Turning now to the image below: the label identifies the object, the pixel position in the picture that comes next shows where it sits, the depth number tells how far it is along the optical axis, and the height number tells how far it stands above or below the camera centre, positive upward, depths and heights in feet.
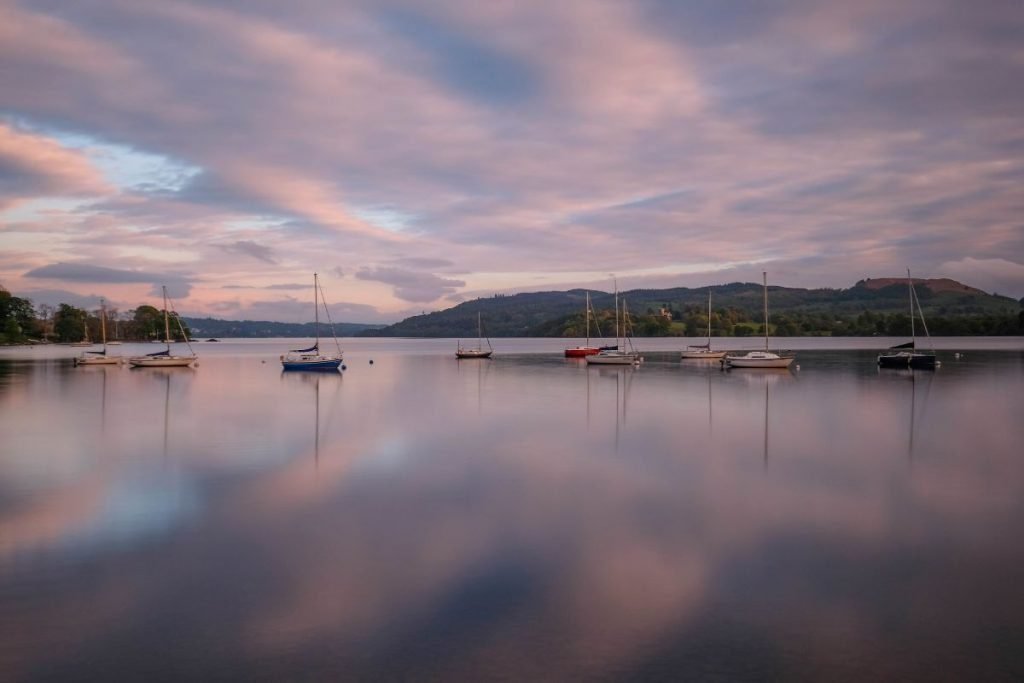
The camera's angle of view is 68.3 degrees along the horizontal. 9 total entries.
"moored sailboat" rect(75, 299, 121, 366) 240.65 -9.00
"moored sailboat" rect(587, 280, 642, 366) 225.56 -9.61
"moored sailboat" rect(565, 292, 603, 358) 290.97 -9.82
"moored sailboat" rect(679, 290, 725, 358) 260.01 -9.84
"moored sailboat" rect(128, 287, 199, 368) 229.04 -8.96
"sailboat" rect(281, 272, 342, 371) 210.79 -8.91
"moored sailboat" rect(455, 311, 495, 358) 287.89 -9.68
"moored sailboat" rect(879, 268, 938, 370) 202.28 -9.95
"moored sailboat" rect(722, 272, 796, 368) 197.77 -9.29
